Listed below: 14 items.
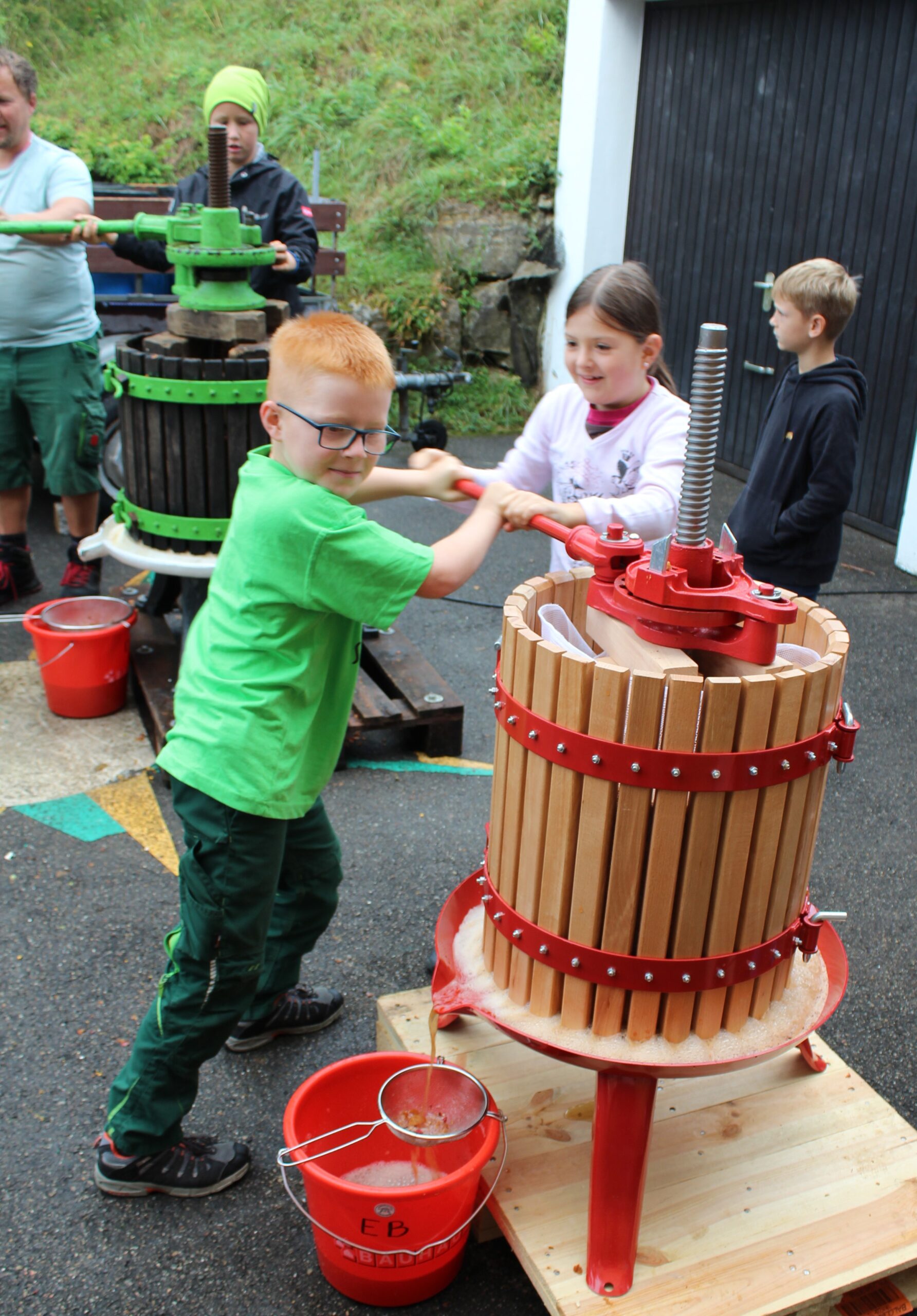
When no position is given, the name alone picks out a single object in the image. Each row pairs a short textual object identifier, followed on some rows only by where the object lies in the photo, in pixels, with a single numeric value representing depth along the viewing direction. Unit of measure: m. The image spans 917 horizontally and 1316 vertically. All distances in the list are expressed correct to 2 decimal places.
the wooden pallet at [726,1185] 1.89
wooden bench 6.11
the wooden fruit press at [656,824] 1.64
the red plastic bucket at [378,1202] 1.89
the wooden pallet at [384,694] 3.87
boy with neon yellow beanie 4.58
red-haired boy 1.92
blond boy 3.59
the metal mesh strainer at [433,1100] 2.15
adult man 4.54
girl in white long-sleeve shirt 2.45
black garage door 6.23
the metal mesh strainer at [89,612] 4.18
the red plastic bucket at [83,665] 3.98
